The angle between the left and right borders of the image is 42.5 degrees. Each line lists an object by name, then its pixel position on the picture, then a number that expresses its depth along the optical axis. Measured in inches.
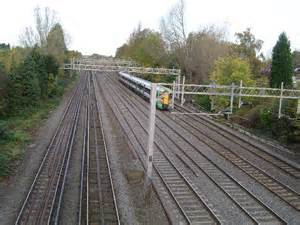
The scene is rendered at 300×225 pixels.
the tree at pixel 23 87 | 1515.4
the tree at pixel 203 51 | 2230.6
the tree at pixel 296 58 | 2685.0
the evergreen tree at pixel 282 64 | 1510.8
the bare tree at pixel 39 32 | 2539.4
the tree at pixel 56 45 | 2339.6
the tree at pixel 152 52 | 2938.0
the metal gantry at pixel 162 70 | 2279.4
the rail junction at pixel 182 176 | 583.2
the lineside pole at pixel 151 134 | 694.5
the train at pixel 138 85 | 1902.1
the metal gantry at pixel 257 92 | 1158.4
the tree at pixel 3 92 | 1428.4
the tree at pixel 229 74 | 1379.2
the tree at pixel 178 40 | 2455.7
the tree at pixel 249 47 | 2111.2
